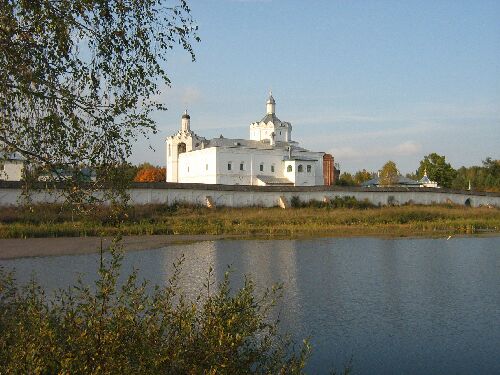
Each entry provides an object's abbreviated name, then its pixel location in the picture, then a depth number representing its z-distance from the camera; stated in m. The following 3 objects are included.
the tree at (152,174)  73.76
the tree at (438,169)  77.69
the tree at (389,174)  64.04
